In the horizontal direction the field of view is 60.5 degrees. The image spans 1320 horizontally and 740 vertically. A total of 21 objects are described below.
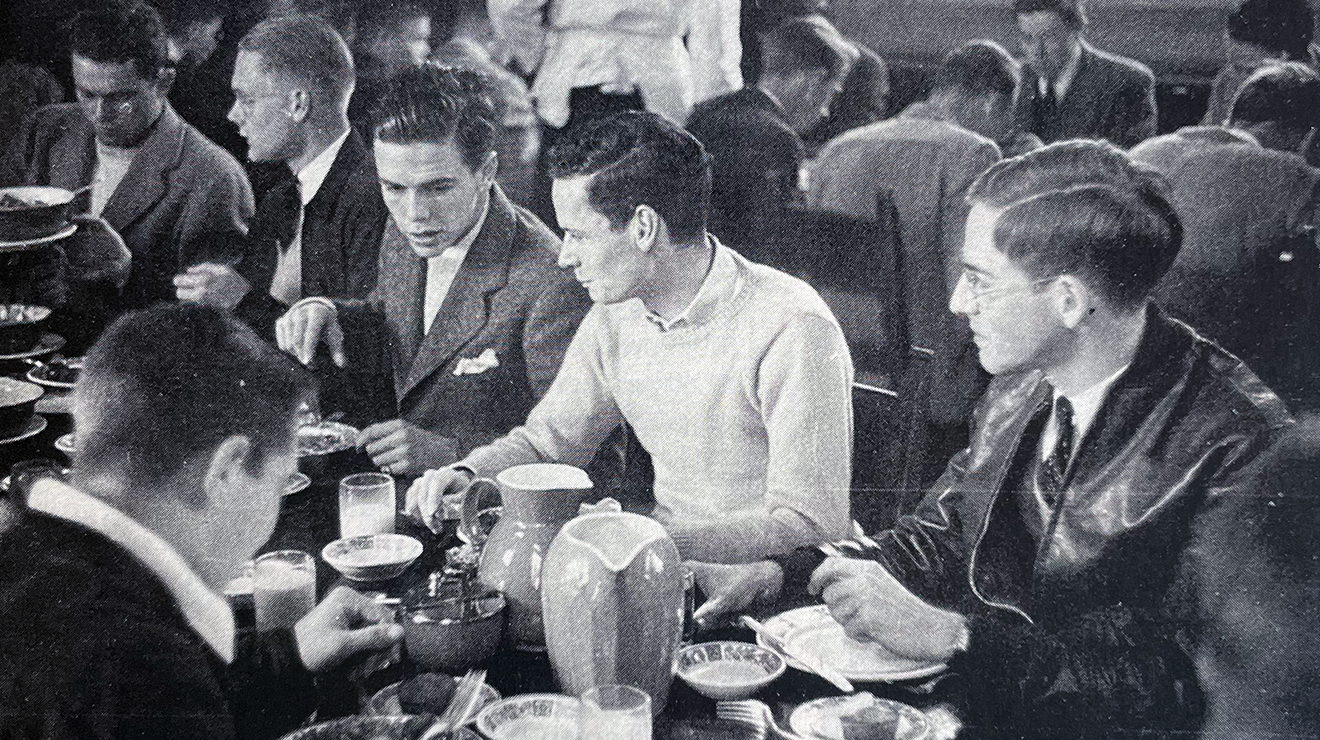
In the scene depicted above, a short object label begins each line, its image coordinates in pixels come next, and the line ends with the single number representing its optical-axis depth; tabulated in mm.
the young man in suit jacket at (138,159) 1659
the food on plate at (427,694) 1245
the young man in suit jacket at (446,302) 1619
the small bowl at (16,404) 1662
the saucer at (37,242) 1694
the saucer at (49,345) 1687
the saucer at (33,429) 1659
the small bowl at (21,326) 1691
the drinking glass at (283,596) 1354
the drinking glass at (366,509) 1554
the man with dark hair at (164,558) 1320
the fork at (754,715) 1248
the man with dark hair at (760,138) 1579
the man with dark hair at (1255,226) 1539
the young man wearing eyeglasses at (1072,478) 1510
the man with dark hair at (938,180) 1554
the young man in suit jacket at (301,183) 1630
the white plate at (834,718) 1250
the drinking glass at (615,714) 1165
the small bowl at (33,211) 1688
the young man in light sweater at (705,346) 1564
